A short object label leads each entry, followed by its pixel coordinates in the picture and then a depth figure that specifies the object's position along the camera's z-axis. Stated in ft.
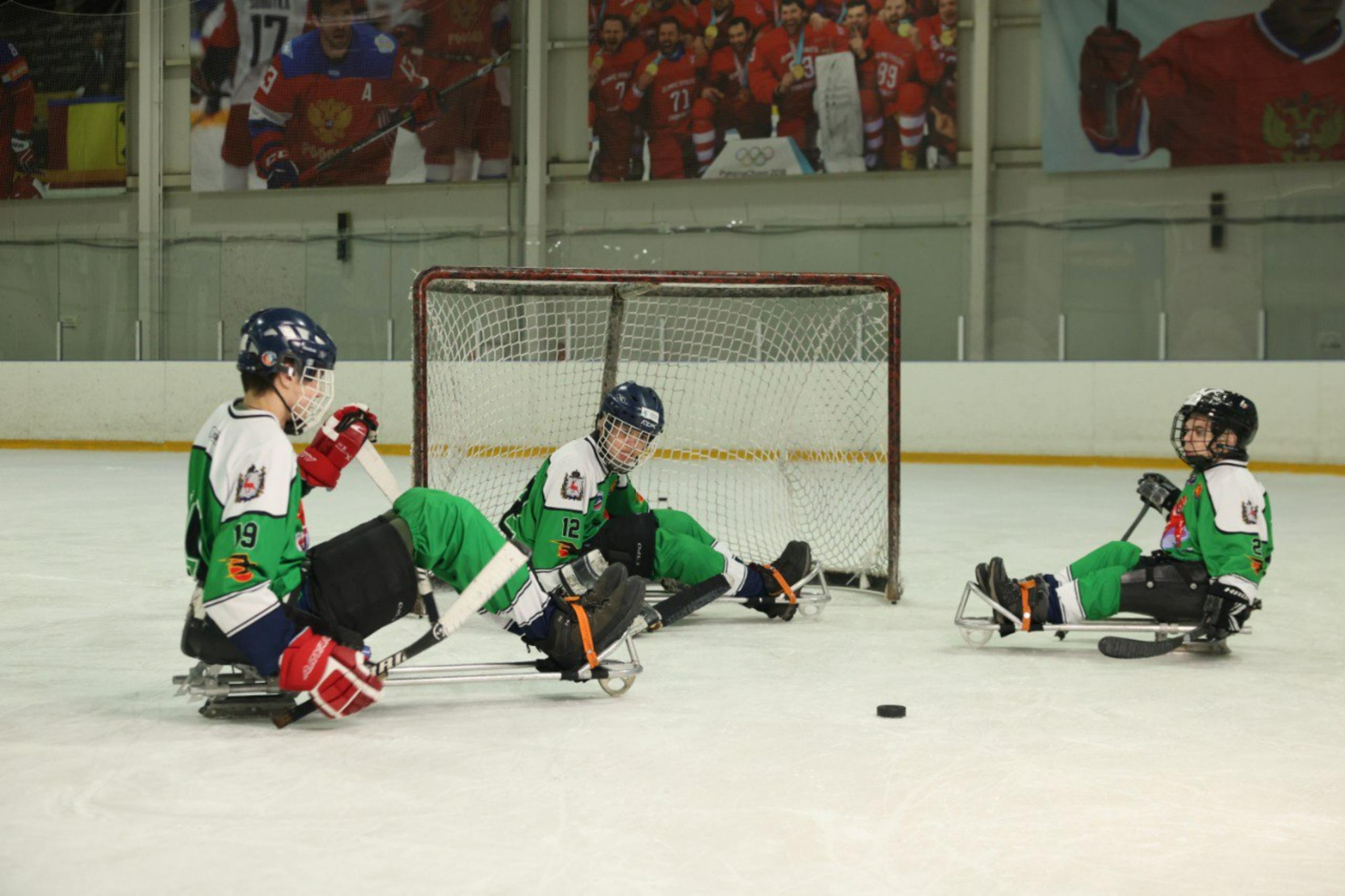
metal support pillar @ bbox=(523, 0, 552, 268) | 42.68
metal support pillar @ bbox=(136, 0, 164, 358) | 45.09
